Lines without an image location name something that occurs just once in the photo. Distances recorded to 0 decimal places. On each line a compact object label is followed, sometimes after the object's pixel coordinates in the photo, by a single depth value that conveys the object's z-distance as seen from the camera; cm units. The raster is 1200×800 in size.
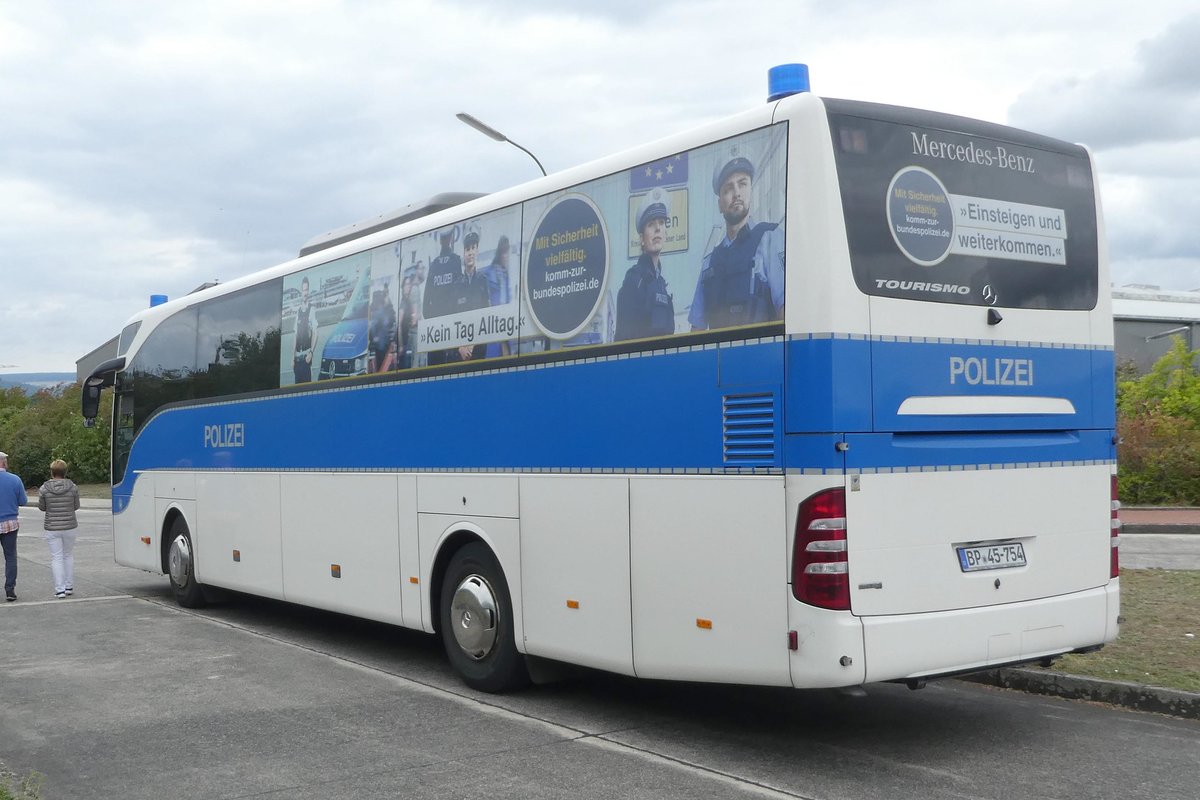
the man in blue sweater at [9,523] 1493
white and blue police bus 629
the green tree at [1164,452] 2505
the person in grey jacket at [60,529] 1513
